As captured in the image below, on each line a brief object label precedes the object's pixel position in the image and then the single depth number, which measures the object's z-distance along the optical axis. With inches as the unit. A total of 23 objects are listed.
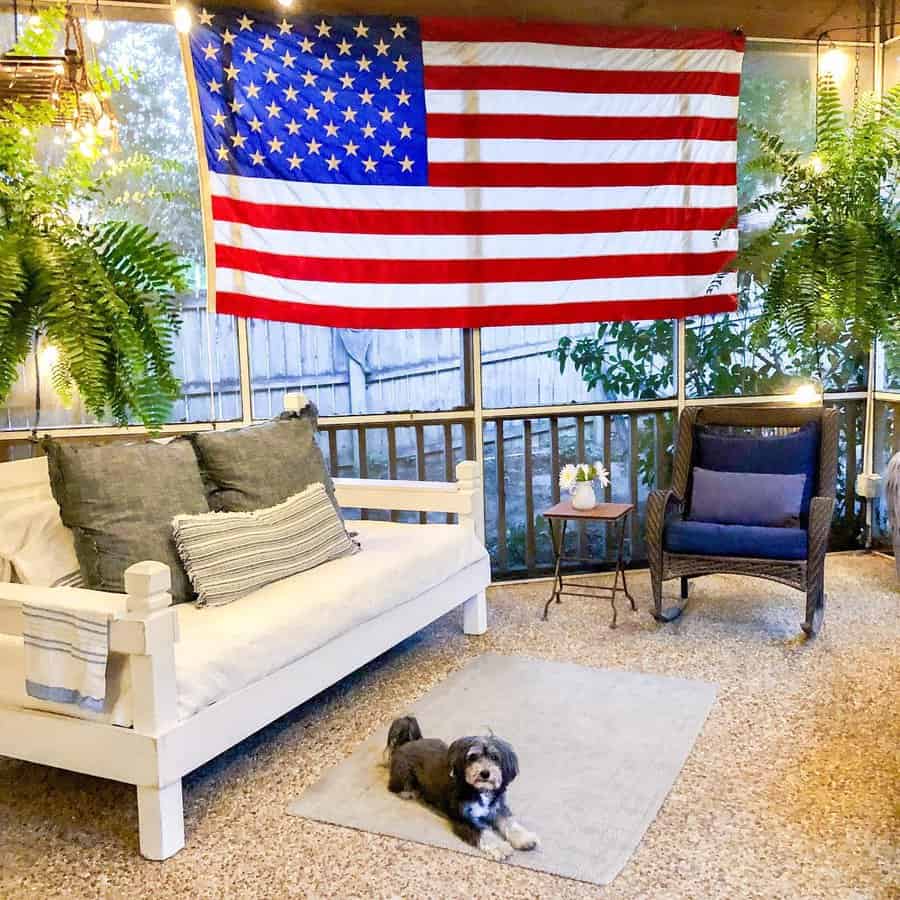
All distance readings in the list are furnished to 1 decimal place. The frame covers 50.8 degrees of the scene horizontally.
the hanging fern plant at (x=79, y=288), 107.7
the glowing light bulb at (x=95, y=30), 121.9
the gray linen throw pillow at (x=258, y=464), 128.6
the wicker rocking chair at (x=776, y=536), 146.7
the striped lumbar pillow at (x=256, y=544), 114.9
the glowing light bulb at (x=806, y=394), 192.4
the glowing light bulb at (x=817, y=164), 167.6
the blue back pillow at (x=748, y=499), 157.6
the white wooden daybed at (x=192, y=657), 90.1
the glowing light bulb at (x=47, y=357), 139.4
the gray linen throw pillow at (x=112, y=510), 112.1
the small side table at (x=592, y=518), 159.5
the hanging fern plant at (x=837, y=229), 159.6
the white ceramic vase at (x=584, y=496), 163.8
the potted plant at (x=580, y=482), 163.9
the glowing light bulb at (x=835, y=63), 191.5
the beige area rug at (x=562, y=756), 94.2
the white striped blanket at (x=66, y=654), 89.0
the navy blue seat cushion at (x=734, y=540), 146.7
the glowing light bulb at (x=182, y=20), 138.9
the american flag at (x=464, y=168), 163.3
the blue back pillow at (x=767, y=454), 164.1
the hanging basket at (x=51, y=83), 119.4
